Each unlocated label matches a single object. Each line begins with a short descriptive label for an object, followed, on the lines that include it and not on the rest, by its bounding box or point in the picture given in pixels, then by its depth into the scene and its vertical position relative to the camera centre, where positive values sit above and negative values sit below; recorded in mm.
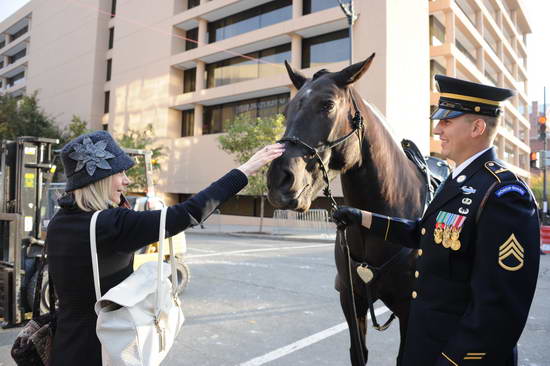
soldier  1346 -197
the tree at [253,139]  19359 +2897
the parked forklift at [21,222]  4930 -480
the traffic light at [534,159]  15148 +1686
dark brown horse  2111 +136
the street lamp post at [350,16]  12695 +6056
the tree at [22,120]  29266 +5452
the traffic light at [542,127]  15188 +3037
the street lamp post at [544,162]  15230 +1562
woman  1853 -202
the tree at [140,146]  24453 +3157
